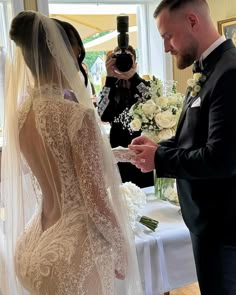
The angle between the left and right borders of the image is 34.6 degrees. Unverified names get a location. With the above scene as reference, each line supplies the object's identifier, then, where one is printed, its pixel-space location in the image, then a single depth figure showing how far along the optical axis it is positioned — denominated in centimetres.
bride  107
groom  112
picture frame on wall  274
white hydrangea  153
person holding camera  233
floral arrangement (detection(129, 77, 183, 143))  176
